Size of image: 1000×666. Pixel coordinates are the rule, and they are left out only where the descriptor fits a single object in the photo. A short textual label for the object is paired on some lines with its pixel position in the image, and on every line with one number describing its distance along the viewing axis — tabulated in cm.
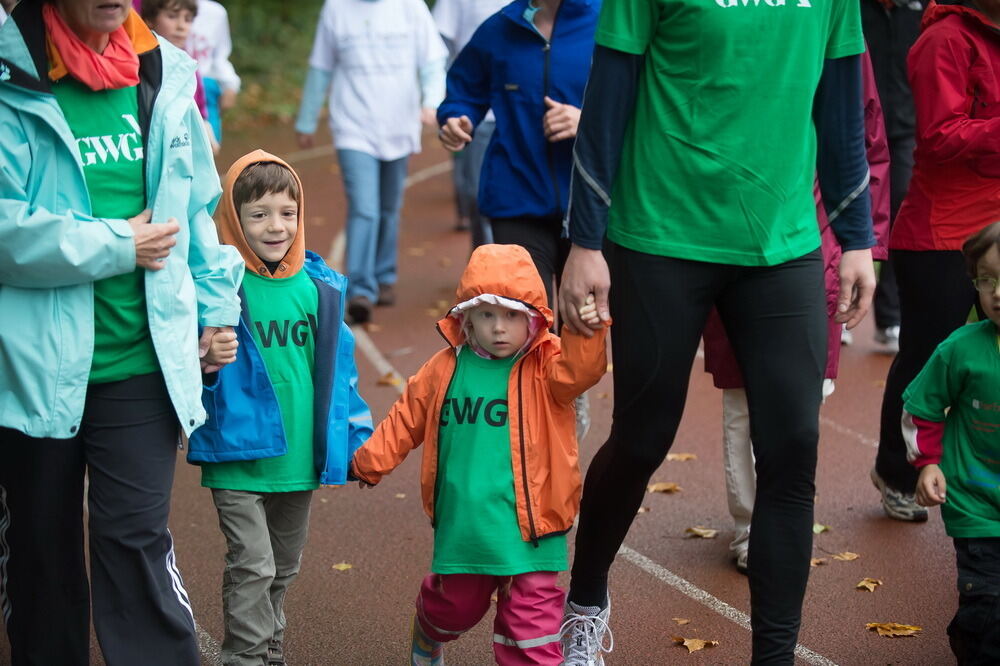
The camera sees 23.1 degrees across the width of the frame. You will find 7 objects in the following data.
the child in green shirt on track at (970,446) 753
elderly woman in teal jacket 639
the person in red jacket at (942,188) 940
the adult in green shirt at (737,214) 667
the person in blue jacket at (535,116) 993
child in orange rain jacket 747
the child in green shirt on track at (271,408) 763
